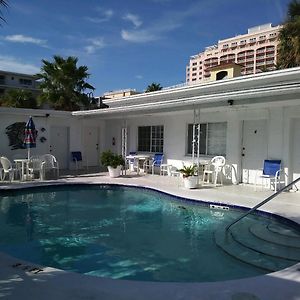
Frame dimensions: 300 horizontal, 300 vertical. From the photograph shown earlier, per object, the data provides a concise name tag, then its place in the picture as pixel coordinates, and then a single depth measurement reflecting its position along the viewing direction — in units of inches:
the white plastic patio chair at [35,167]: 541.9
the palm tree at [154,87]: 1393.5
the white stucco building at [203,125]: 423.5
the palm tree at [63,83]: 970.7
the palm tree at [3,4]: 151.4
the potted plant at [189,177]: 451.5
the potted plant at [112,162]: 573.0
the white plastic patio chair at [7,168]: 504.6
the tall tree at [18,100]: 1341.0
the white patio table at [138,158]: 619.6
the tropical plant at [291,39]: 682.2
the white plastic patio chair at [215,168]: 497.7
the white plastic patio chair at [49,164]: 563.6
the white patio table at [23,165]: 530.0
